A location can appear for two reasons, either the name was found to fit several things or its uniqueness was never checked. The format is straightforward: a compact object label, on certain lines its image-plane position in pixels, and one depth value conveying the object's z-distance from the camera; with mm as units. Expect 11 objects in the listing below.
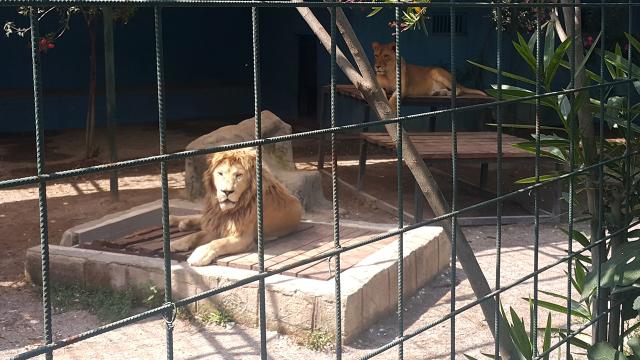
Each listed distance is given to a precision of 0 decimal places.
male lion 5520
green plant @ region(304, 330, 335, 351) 4750
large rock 7641
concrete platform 4852
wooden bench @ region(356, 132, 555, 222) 7258
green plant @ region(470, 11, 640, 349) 3082
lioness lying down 9844
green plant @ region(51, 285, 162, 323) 5258
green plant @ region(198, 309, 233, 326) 5098
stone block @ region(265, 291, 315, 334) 4848
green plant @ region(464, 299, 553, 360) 3053
